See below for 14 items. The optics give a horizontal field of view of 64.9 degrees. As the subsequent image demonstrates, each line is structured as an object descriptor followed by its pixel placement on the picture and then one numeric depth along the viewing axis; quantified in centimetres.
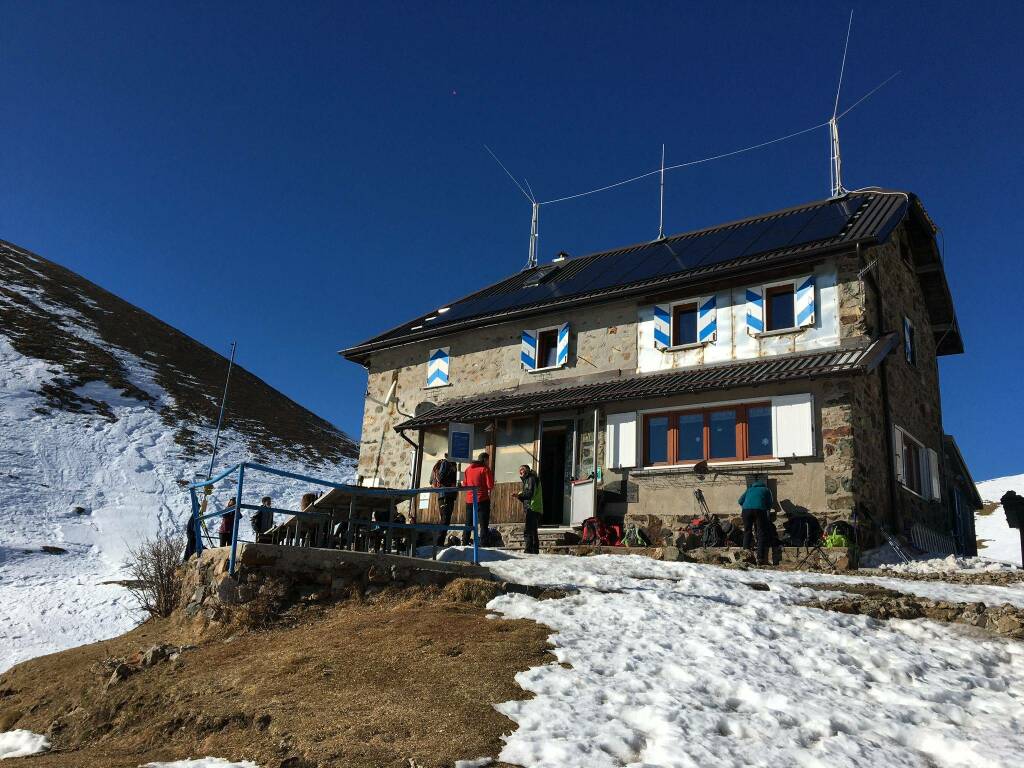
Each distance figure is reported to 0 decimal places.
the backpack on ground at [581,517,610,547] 1524
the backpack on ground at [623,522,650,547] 1483
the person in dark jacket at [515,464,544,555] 1359
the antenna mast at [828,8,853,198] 1939
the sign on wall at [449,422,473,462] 1769
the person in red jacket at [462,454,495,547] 1317
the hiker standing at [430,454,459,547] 1516
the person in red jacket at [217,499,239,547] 1106
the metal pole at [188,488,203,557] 899
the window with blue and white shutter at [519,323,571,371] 1877
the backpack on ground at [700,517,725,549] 1395
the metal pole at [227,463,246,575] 778
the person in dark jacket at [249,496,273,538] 1096
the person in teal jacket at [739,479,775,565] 1238
